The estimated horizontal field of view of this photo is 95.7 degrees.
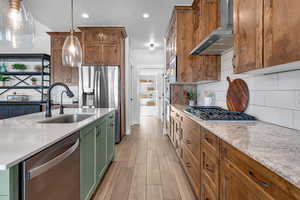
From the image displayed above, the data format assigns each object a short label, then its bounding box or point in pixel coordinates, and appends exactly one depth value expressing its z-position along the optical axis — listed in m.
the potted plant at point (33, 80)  4.00
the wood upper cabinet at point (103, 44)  3.29
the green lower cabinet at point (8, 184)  0.59
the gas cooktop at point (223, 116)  1.32
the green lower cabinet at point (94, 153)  1.23
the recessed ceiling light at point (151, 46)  4.52
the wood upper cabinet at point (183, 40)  2.52
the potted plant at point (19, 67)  3.94
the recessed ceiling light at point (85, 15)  2.85
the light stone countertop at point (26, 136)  0.63
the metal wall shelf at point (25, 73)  3.94
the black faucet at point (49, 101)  1.51
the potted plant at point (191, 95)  2.83
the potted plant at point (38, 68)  3.94
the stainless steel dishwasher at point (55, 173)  0.68
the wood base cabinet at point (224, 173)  0.55
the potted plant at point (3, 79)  3.93
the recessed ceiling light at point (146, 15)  2.85
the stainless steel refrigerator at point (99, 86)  3.11
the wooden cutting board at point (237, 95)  1.57
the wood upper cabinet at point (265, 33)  0.71
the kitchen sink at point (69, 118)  1.64
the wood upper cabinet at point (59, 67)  3.60
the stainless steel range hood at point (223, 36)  1.44
